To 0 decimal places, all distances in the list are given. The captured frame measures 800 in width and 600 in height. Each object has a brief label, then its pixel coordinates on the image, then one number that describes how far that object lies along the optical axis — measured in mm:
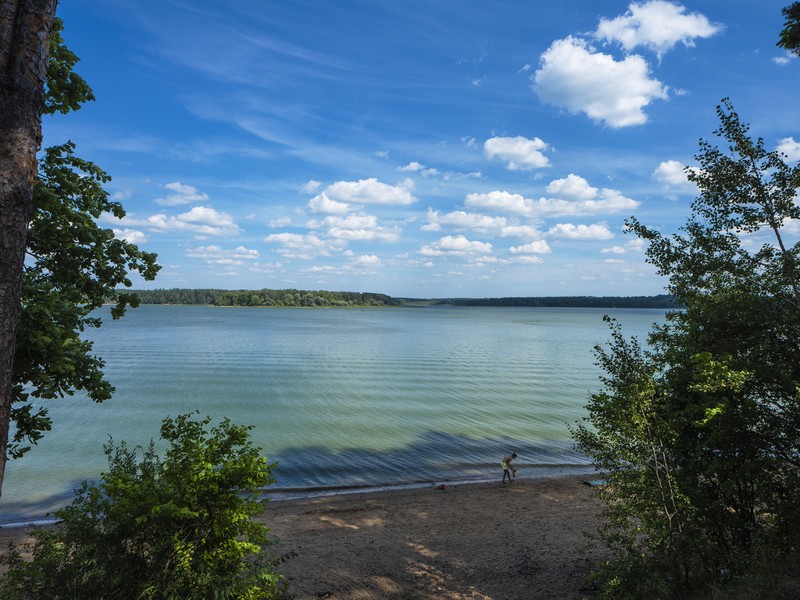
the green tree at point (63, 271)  6914
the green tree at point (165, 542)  5895
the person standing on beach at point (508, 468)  19984
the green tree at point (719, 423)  7805
